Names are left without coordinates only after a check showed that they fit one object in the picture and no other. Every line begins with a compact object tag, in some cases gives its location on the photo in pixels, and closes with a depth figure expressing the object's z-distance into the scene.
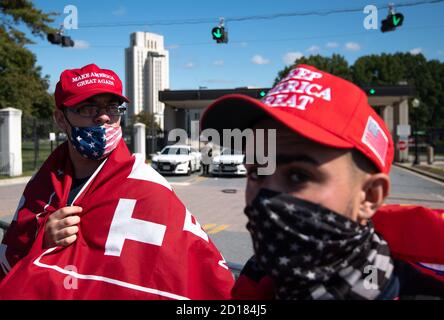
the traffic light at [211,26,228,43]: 14.28
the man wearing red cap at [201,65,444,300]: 1.14
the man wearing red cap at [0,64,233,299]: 1.74
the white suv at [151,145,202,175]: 19.16
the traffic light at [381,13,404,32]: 12.72
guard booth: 28.19
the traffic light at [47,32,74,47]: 15.36
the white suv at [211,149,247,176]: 18.75
